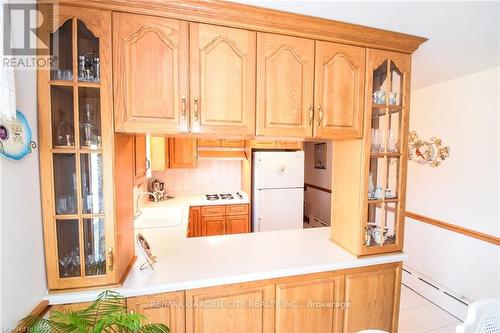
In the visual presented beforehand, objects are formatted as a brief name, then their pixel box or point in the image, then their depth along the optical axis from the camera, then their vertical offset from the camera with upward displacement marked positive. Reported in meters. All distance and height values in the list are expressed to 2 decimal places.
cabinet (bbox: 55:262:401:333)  1.21 -0.91
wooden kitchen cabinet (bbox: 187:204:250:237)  3.06 -0.95
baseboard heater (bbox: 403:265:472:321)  2.05 -1.42
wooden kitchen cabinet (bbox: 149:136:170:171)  2.79 -0.02
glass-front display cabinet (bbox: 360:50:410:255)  1.45 +0.01
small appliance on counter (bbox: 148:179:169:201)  3.22 -0.56
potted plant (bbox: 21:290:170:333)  0.84 -0.68
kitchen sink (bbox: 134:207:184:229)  2.28 -0.73
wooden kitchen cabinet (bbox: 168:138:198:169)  3.25 +0.00
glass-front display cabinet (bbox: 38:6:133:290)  1.03 +0.02
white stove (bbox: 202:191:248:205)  3.20 -0.68
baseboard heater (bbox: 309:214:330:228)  4.31 -1.39
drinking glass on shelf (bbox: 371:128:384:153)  1.49 +0.09
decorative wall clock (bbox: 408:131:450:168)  2.21 +0.04
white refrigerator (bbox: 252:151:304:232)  3.26 -0.56
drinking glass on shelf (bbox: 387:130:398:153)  1.52 +0.08
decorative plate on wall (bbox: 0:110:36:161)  0.81 +0.05
